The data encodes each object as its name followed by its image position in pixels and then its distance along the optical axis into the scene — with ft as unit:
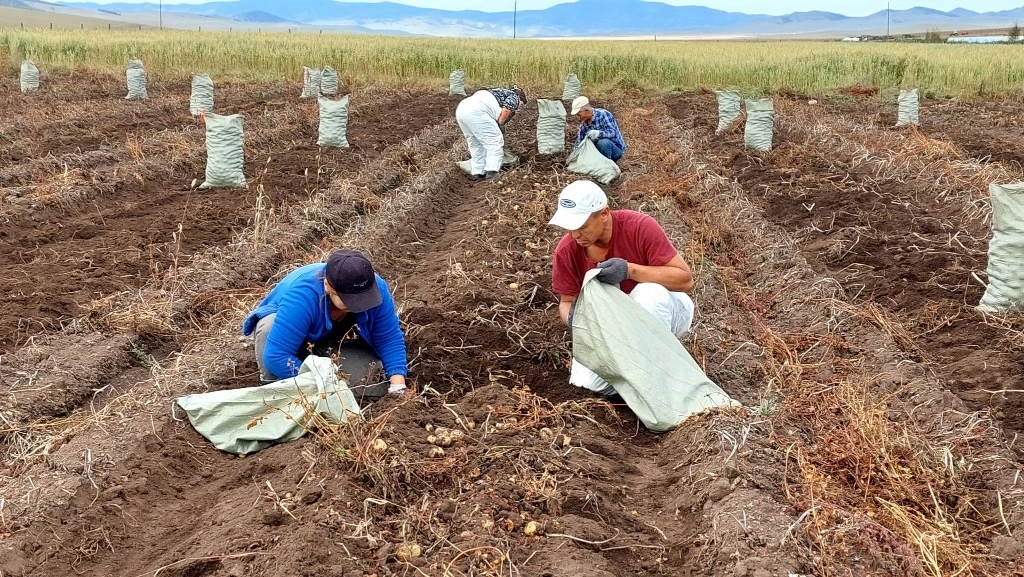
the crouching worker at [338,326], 11.22
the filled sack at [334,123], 34.73
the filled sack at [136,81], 56.34
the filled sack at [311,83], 57.72
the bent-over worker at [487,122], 29.48
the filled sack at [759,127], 34.76
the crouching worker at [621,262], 12.65
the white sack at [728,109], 41.45
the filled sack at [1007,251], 16.07
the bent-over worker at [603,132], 30.73
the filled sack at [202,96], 44.52
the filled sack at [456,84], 61.87
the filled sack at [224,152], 27.22
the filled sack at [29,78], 57.47
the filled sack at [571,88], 61.52
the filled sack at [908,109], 45.91
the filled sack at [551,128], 34.09
